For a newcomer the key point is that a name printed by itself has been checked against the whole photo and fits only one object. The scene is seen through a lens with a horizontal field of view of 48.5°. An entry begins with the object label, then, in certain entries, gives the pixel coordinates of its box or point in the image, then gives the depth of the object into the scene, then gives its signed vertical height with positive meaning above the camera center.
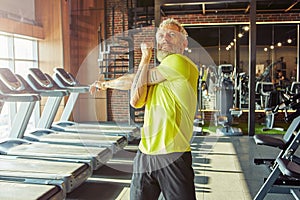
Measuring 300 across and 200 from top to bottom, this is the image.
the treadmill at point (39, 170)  3.19 -0.84
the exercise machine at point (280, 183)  2.94 -0.88
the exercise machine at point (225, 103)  7.11 -0.28
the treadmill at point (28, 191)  2.75 -0.87
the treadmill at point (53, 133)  4.77 -0.70
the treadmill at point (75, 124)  5.48 -0.64
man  1.56 -0.11
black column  6.48 +0.61
